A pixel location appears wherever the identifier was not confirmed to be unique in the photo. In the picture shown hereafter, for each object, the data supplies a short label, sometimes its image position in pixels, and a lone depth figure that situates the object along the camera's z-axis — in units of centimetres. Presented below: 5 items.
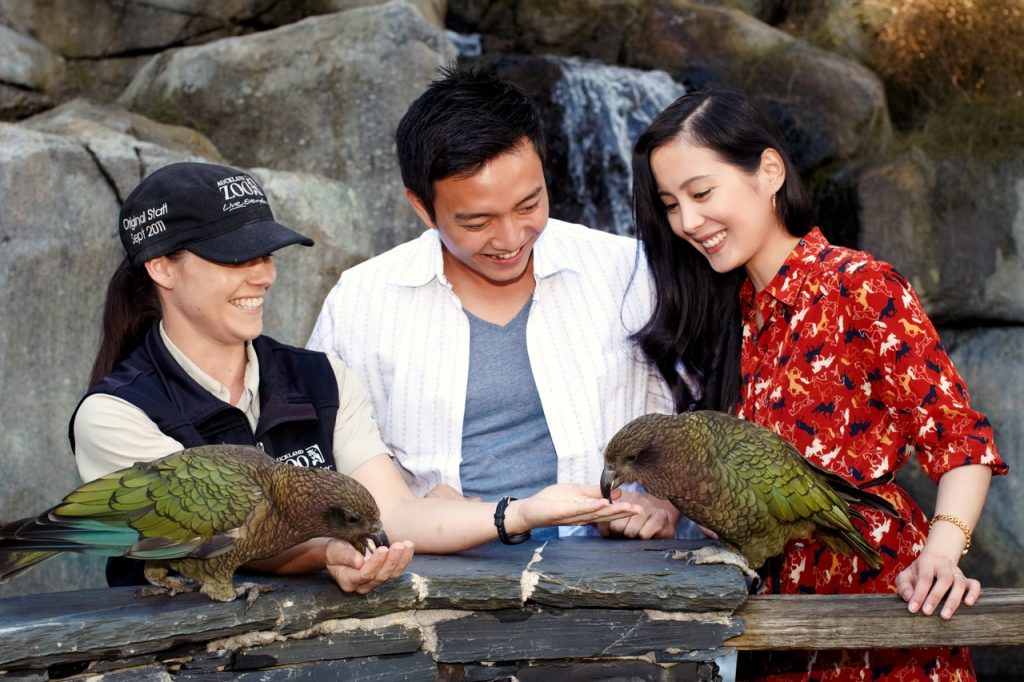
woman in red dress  304
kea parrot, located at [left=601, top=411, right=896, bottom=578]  302
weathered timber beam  298
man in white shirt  357
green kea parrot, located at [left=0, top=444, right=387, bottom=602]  272
